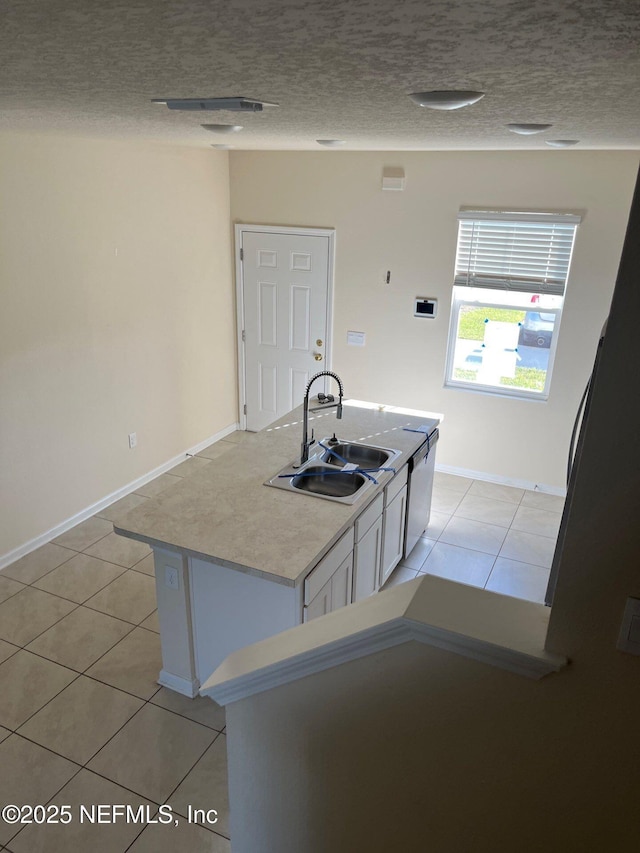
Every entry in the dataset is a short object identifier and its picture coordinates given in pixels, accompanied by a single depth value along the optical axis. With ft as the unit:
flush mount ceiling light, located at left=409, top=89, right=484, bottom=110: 4.56
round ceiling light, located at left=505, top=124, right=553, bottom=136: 7.20
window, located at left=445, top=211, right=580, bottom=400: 15.49
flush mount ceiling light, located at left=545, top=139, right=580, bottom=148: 9.92
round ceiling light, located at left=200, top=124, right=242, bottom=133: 8.07
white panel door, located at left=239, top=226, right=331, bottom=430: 18.34
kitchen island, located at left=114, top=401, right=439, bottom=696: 8.53
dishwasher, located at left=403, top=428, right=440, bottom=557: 12.97
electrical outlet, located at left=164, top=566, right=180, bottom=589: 9.25
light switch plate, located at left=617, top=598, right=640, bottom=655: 3.45
